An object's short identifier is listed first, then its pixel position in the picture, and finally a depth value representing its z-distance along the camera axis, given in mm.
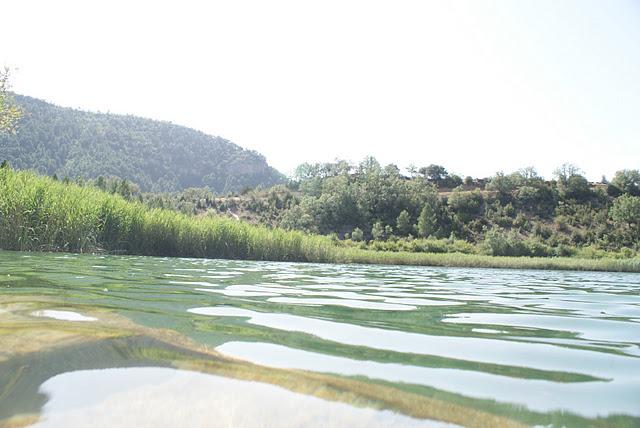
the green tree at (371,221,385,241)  49438
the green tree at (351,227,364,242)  48344
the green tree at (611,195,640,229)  52406
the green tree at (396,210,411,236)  52906
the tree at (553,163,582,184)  63969
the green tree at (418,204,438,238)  50406
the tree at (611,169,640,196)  62281
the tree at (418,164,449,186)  74050
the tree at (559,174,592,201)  60250
